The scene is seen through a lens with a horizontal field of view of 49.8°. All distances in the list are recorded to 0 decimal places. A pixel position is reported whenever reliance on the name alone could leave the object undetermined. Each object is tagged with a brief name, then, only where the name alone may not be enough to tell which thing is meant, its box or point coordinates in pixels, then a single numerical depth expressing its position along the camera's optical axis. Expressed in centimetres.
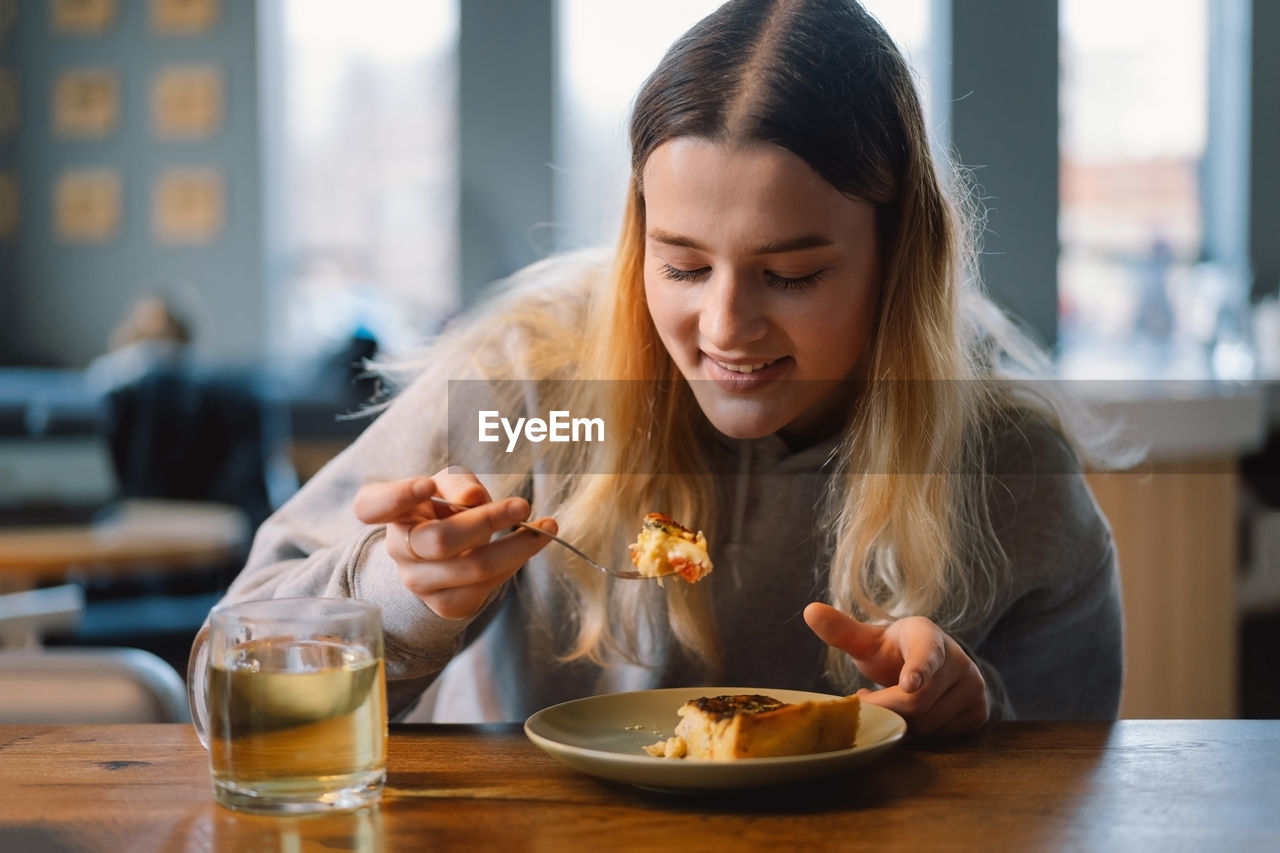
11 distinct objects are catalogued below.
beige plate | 71
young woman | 98
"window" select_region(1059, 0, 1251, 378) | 311
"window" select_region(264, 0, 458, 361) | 533
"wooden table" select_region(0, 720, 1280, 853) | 68
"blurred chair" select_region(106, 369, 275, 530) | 258
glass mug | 71
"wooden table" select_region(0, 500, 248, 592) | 199
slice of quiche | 74
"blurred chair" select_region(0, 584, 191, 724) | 115
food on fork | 89
